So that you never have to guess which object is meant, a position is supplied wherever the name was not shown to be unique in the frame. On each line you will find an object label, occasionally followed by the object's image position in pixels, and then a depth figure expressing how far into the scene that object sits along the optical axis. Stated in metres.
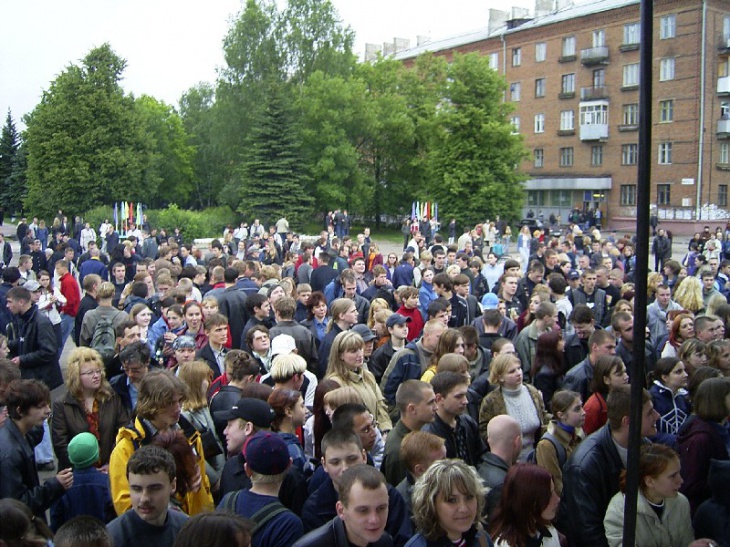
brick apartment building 48.53
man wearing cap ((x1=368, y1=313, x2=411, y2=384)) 7.48
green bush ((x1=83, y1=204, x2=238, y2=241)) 39.69
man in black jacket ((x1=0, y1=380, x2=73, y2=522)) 4.40
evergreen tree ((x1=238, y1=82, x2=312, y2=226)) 44.19
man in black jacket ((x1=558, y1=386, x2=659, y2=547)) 4.58
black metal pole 2.45
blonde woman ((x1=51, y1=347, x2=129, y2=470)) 5.40
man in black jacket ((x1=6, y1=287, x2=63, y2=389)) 7.59
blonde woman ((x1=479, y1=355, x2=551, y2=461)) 5.74
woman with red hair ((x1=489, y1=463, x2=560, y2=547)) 3.93
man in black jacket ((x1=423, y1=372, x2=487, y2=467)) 5.18
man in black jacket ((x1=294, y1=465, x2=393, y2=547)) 3.53
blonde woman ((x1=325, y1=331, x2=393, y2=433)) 6.15
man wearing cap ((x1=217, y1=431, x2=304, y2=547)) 3.68
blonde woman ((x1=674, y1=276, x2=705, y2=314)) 10.46
